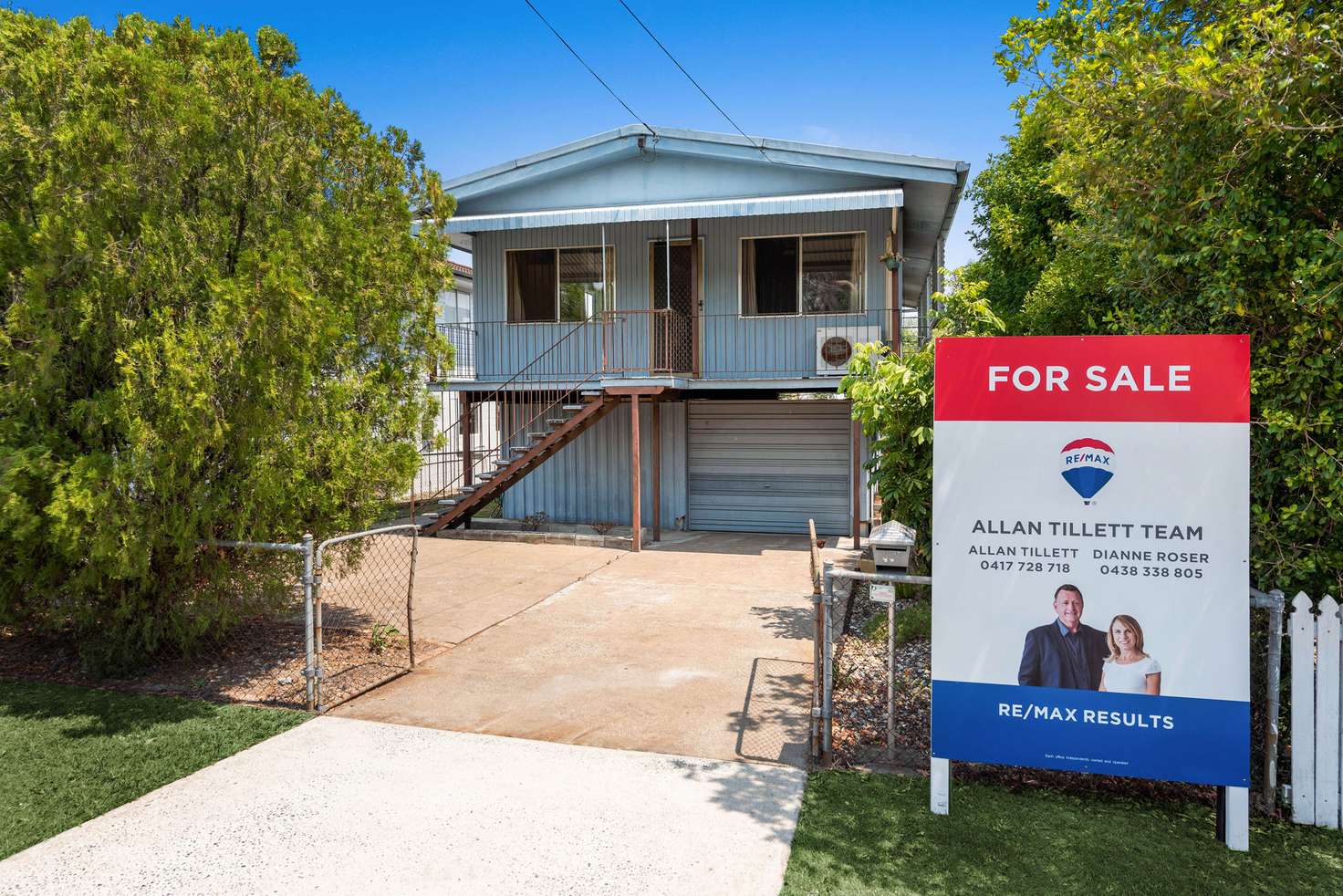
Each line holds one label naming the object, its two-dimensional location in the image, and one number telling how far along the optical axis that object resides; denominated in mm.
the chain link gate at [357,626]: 5785
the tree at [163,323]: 4965
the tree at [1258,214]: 3742
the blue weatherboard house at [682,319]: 11891
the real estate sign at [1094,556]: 3721
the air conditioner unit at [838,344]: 11953
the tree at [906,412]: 5816
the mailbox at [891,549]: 5008
